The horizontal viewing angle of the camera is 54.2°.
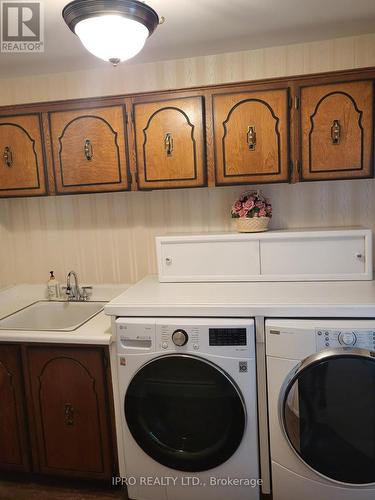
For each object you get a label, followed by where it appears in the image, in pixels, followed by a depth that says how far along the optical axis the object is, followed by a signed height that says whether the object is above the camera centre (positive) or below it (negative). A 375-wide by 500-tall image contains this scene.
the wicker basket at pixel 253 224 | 2.05 -0.12
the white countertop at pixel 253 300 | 1.58 -0.45
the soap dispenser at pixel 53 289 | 2.51 -0.52
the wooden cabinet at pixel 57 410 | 1.85 -1.02
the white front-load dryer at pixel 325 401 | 1.51 -0.85
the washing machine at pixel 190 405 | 1.64 -0.91
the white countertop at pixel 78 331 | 1.81 -0.61
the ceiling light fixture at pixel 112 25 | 1.17 +0.62
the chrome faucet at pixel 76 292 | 2.46 -0.54
